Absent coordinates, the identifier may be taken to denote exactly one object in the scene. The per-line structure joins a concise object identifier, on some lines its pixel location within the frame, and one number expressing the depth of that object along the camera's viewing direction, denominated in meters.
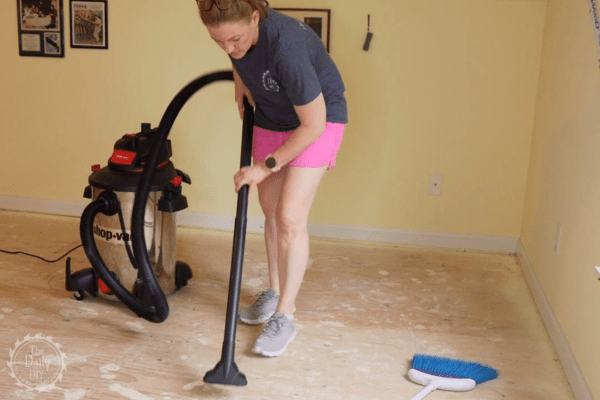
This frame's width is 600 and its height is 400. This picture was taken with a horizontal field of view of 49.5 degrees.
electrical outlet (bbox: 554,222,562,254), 2.30
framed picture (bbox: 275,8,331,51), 3.06
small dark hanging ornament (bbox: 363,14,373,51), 3.04
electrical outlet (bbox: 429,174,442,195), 3.18
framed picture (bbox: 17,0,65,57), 3.28
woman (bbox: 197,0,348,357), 1.66
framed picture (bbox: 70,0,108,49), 3.23
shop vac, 2.13
